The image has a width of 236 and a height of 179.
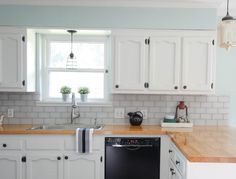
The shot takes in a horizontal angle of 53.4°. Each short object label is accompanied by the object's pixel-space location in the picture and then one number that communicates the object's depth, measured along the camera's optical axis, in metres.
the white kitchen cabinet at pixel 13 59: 2.90
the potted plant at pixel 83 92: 3.22
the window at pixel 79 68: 3.34
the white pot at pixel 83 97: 3.23
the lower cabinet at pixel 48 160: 2.68
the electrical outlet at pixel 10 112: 3.21
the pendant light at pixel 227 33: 1.56
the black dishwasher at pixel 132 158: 2.66
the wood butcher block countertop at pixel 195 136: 1.74
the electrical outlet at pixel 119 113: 3.22
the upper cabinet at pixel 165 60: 2.92
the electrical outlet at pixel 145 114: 3.22
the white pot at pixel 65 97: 3.22
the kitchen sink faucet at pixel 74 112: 3.15
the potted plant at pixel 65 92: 3.21
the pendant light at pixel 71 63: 3.34
